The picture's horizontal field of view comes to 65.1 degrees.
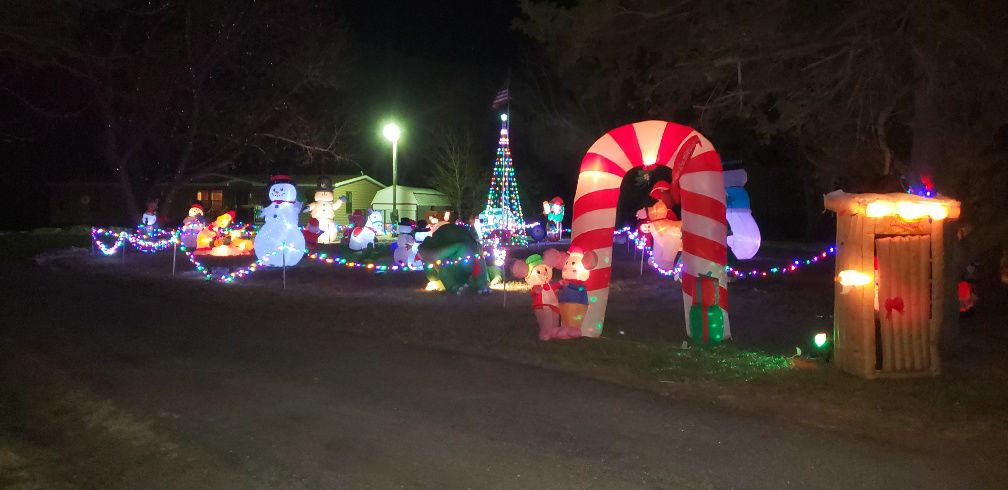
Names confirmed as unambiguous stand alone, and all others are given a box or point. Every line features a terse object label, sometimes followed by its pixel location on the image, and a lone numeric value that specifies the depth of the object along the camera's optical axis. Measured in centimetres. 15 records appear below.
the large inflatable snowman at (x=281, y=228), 1842
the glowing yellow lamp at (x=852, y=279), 793
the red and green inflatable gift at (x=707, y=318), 995
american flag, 2789
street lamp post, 2770
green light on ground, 882
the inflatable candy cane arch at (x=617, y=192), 1024
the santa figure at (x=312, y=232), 2544
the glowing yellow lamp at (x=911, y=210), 773
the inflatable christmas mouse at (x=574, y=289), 1019
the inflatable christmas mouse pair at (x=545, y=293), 1004
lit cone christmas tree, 2938
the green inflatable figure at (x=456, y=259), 1477
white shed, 4116
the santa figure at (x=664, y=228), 1784
